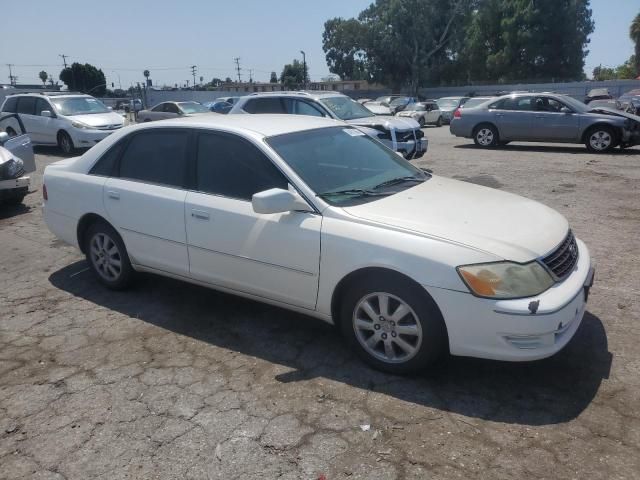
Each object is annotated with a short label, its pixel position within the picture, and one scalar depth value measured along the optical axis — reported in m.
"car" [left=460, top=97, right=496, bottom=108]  15.14
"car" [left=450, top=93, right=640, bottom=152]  12.72
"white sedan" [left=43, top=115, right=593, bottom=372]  2.99
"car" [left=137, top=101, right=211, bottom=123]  19.97
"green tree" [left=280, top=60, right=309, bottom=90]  85.35
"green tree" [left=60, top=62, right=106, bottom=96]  78.38
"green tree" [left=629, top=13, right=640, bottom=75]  56.50
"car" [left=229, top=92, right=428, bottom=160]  10.49
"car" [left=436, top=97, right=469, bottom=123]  27.14
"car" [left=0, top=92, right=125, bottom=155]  13.86
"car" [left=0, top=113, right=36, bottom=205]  7.95
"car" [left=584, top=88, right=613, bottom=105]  29.08
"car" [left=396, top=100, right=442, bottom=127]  25.73
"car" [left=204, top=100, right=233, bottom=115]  28.03
